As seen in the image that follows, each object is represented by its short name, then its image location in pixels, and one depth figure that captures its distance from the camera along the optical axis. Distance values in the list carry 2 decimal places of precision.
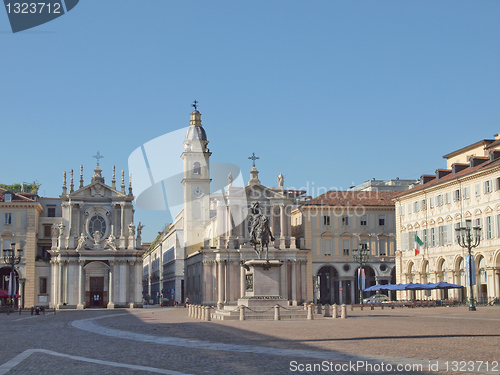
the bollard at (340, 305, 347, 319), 44.19
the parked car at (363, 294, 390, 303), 84.28
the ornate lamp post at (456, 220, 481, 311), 52.36
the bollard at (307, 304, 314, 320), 42.25
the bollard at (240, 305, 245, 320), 42.33
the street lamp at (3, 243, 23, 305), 63.25
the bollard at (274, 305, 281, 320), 41.66
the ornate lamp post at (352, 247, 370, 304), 88.69
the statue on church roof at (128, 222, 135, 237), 87.06
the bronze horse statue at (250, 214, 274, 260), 44.00
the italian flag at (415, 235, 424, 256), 75.56
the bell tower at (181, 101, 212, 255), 105.06
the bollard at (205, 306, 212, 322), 44.19
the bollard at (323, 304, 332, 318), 44.94
